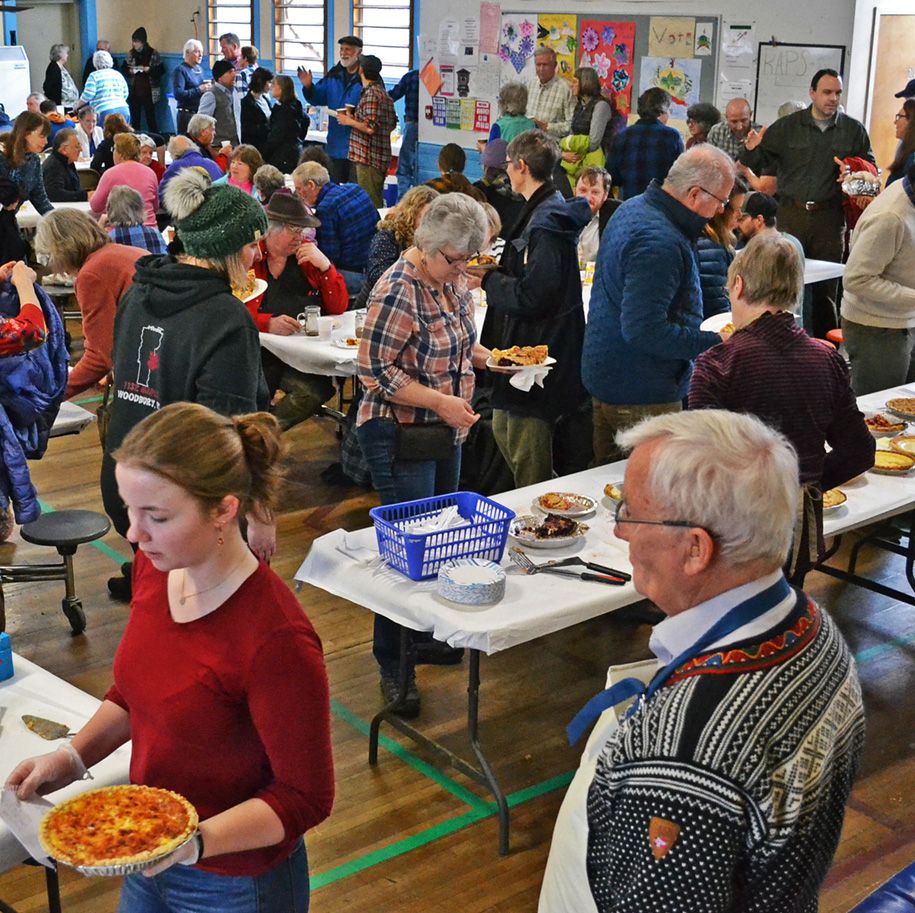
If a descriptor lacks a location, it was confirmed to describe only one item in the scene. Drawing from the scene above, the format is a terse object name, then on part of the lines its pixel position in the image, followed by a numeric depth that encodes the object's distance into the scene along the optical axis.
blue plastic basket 3.21
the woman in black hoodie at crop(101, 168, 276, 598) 3.12
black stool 4.44
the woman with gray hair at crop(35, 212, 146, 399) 4.84
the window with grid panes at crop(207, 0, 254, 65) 16.69
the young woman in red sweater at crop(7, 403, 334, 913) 1.77
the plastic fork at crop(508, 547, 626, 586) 3.28
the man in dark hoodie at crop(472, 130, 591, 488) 4.32
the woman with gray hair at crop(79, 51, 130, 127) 14.73
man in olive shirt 7.87
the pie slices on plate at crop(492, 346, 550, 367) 4.25
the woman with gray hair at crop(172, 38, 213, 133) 15.02
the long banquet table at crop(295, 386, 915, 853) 3.05
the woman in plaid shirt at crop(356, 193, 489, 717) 3.56
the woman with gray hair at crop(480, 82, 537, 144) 9.97
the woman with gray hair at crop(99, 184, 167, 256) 6.38
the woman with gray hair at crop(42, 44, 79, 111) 15.83
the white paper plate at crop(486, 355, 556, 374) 4.15
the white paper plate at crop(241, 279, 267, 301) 5.04
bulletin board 10.23
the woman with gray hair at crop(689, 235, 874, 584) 3.26
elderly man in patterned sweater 1.42
